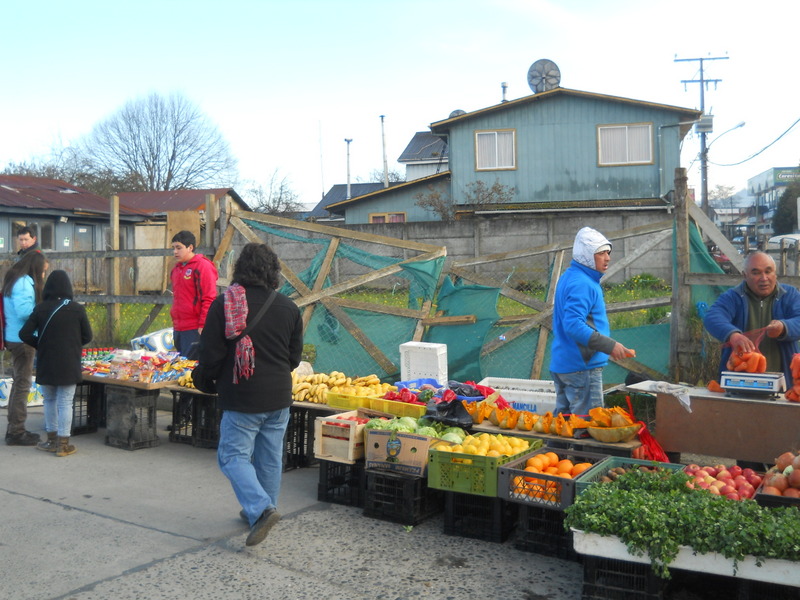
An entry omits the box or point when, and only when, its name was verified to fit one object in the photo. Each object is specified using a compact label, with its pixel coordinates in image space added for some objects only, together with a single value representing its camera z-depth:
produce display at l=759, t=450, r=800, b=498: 4.15
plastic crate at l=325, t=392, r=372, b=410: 7.03
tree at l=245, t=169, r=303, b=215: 44.47
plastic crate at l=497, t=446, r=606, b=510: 4.75
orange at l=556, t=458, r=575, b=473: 5.06
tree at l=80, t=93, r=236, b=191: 56.75
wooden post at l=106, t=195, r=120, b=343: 12.91
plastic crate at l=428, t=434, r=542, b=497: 5.16
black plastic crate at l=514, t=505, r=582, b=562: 4.89
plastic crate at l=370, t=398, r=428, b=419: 6.73
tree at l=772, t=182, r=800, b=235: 56.64
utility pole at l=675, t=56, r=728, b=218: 42.19
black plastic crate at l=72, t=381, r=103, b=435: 8.68
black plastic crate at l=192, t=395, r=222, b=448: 7.91
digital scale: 5.14
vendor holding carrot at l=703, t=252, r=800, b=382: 5.70
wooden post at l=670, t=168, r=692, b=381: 7.65
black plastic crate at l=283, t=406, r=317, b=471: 7.23
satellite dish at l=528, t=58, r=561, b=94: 32.97
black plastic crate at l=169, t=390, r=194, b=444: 8.19
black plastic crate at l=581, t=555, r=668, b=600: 4.05
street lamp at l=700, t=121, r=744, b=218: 42.09
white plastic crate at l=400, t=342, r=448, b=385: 8.27
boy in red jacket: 7.90
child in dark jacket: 7.27
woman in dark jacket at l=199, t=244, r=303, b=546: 4.92
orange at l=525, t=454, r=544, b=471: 5.13
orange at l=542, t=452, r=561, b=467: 5.25
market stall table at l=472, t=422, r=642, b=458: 5.55
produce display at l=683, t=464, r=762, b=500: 4.37
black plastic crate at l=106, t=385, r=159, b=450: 7.86
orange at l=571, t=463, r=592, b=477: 5.05
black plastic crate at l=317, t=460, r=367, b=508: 6.02
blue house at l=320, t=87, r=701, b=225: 28.94
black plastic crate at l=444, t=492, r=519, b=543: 5.20
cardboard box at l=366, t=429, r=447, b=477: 5.55
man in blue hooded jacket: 5.63
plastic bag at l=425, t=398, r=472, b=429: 6.30
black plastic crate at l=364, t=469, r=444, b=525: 5.50
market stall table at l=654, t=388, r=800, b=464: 5.12
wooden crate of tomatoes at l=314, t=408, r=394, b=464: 5.93
